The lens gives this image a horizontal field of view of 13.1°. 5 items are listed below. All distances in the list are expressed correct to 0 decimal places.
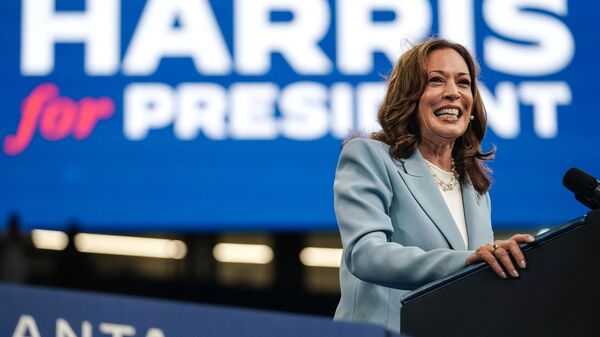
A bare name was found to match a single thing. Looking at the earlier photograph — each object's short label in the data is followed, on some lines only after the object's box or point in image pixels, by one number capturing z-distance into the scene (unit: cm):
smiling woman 505
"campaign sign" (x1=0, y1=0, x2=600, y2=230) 940
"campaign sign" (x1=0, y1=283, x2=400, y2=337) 439
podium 478
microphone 491
